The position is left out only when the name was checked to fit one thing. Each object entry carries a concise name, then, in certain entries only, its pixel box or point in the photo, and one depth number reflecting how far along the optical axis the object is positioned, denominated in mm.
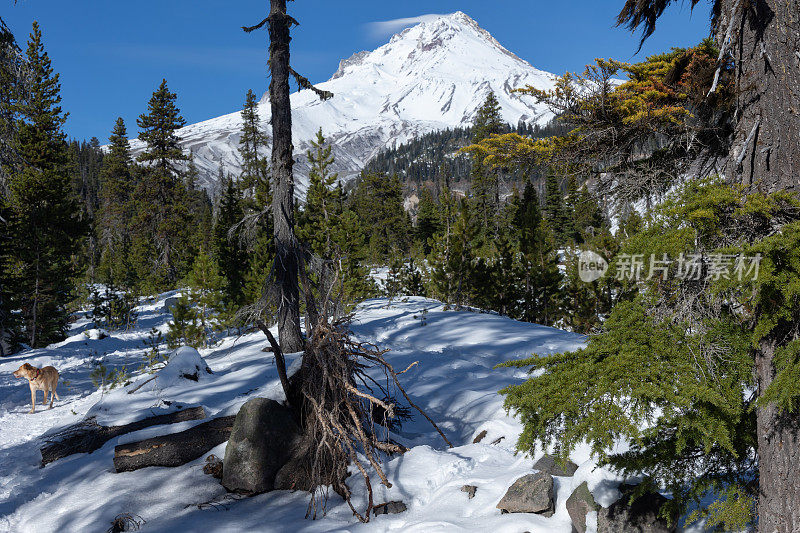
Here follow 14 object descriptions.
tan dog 8219
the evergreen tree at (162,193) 30312
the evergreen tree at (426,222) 50159
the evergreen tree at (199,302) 13284
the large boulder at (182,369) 7812
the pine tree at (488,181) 39188
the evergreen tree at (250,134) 36656
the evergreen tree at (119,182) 37125
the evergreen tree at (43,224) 16516
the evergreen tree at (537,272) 22172
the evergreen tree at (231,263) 19234
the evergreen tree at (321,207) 20328
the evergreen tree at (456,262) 20047
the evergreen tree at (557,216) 54359
